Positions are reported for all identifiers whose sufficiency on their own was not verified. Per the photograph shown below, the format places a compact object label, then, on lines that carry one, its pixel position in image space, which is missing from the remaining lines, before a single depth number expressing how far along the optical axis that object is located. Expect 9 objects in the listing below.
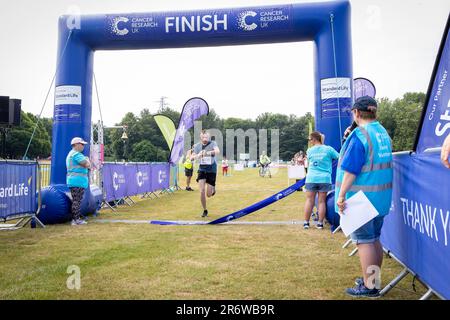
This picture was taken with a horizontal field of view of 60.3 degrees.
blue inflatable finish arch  7.57
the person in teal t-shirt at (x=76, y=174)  7.49
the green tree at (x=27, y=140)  46.96
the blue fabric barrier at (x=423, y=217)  2.79
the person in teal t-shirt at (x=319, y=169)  6.64
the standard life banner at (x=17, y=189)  6.38
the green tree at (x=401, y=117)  55.43
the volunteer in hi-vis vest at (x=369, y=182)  3.28
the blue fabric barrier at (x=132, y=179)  10.79
